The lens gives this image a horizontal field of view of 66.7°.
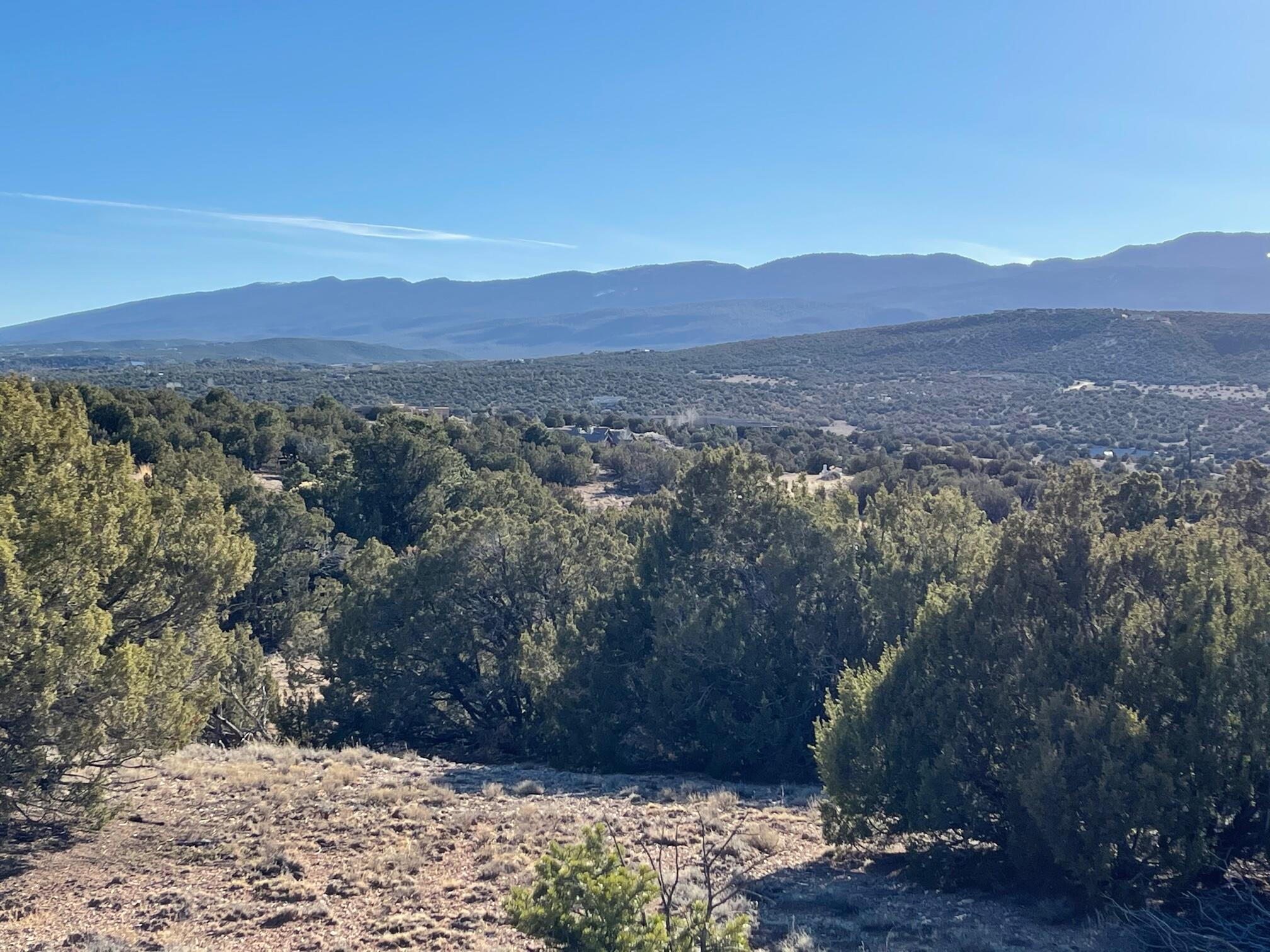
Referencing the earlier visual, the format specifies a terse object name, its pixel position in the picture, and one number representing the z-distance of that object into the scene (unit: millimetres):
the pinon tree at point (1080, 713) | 7664
